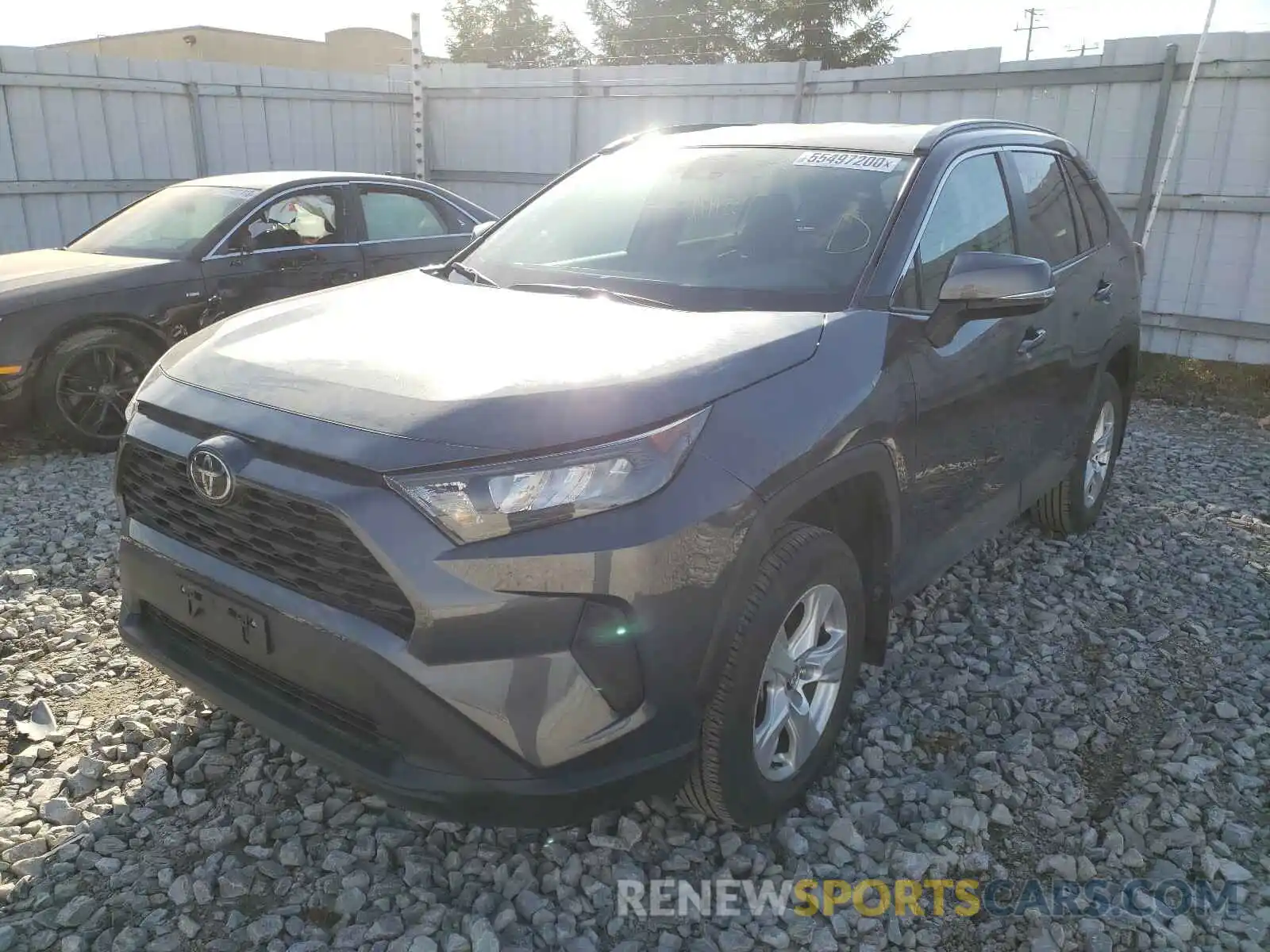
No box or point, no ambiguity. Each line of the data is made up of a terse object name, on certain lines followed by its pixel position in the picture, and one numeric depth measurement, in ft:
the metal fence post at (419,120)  38.91
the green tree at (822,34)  103.81
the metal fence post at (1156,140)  24.67
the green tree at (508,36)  137.99
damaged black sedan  18.02
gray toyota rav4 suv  6.40
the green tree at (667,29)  115.03
